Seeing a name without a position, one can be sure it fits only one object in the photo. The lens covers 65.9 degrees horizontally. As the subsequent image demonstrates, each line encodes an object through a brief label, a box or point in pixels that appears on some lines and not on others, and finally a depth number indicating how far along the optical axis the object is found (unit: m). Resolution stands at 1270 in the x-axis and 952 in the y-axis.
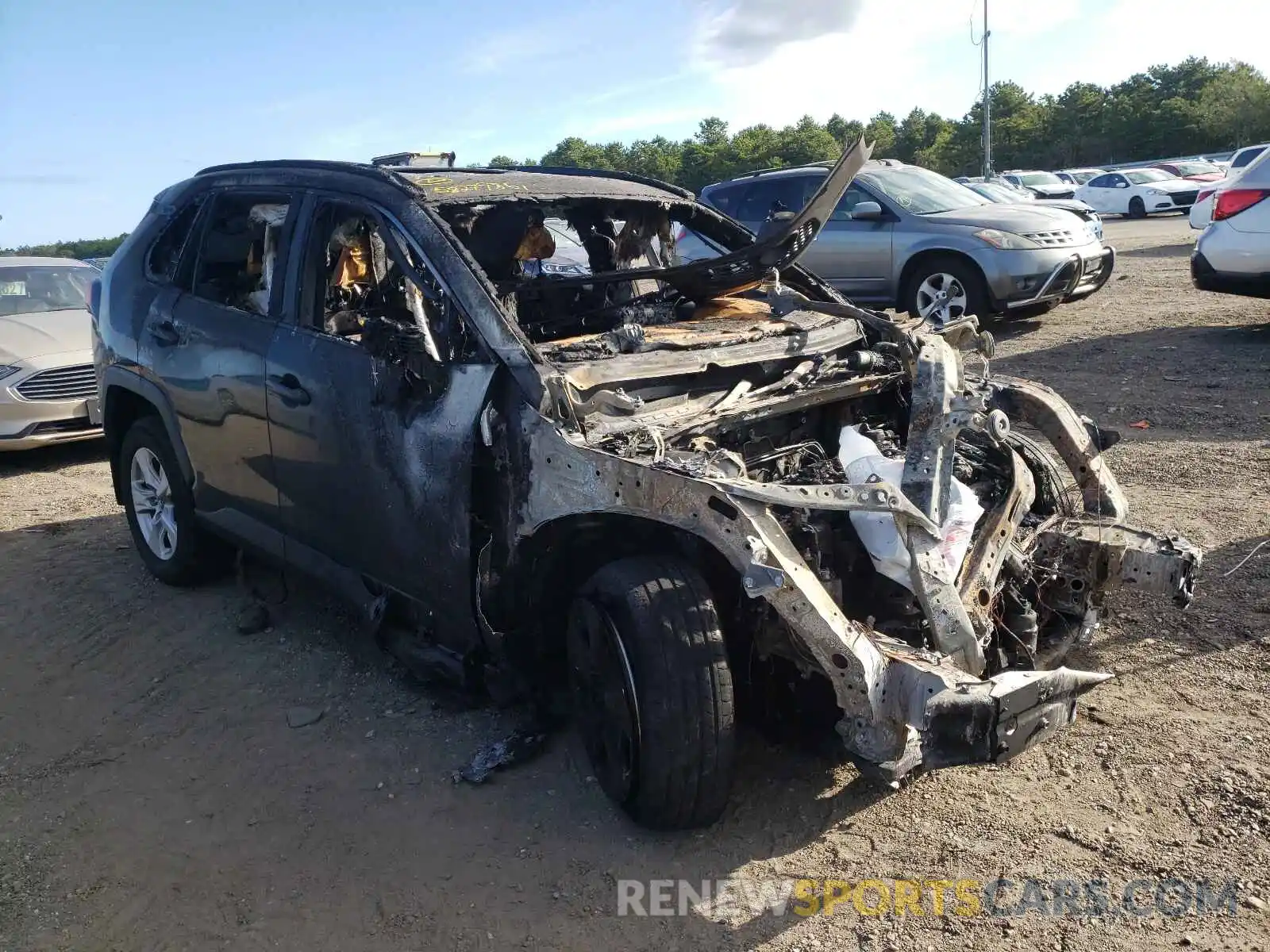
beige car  7.70
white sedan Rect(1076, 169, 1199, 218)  28.17
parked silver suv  9.38
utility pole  35.63
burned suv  2.68
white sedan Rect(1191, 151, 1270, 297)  8.19
